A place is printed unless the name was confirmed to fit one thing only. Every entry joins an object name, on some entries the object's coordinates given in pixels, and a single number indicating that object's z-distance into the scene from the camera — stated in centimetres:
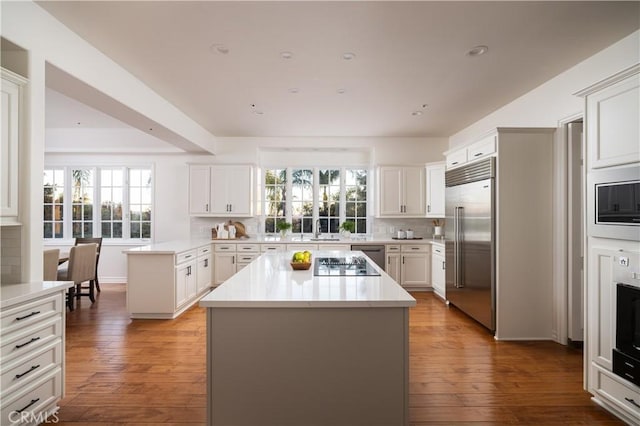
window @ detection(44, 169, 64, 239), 632
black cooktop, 251
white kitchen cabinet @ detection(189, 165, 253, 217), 590
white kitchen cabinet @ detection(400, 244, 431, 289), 563
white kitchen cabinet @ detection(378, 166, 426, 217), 599
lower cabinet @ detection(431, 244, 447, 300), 513
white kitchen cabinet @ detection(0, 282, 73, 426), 181
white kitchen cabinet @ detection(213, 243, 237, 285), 564
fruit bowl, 271
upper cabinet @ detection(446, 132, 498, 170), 362
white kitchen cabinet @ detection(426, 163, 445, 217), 567
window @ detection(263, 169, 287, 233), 648
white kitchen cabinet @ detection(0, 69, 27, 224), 204
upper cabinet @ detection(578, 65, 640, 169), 202
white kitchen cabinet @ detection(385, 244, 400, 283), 562
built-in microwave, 201
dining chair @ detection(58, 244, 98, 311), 461
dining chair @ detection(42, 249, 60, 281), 407
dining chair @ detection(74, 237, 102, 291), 563
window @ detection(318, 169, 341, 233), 650
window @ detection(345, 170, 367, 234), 650
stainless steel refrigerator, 360
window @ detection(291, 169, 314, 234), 650
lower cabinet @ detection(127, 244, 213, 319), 416
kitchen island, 181
